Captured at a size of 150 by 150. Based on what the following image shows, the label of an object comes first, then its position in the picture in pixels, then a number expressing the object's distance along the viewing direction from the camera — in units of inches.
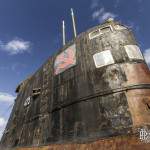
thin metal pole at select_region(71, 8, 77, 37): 642.0
